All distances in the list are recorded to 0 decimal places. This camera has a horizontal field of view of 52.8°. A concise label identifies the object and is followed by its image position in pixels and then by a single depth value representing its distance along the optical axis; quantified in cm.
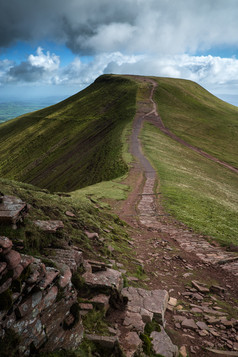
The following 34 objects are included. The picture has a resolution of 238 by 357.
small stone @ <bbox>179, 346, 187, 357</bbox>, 832
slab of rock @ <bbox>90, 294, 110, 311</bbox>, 828
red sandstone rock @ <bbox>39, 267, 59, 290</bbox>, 634
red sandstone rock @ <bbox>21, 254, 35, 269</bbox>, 631
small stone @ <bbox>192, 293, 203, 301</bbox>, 1185
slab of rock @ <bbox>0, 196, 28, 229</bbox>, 851
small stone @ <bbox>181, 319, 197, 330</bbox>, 973
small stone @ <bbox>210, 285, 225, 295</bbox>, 1256
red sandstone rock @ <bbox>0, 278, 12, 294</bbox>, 552
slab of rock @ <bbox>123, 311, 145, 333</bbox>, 827
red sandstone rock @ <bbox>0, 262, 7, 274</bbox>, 566
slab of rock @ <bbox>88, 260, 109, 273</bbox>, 1005
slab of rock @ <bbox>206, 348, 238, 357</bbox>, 850
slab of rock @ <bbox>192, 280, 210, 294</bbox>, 1241
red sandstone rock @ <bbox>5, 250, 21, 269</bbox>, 600
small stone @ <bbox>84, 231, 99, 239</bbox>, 1360
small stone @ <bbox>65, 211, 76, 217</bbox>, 1516
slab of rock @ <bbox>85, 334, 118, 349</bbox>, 693
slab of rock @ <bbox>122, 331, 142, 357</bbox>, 718
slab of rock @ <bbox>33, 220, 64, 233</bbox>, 986
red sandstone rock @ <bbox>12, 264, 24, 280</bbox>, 591
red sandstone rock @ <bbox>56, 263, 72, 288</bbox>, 690
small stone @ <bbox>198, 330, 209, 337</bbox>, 935
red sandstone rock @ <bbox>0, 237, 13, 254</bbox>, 616
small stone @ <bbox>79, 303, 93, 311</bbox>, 793
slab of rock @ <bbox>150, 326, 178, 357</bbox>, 797
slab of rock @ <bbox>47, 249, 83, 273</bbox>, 853
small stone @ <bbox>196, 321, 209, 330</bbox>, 972
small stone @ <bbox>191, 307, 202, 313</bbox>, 1081
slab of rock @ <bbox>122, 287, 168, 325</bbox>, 951
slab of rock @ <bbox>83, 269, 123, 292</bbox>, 888
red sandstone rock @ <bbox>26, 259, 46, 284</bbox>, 612
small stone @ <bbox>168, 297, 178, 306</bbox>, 1109
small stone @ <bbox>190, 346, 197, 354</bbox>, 858
